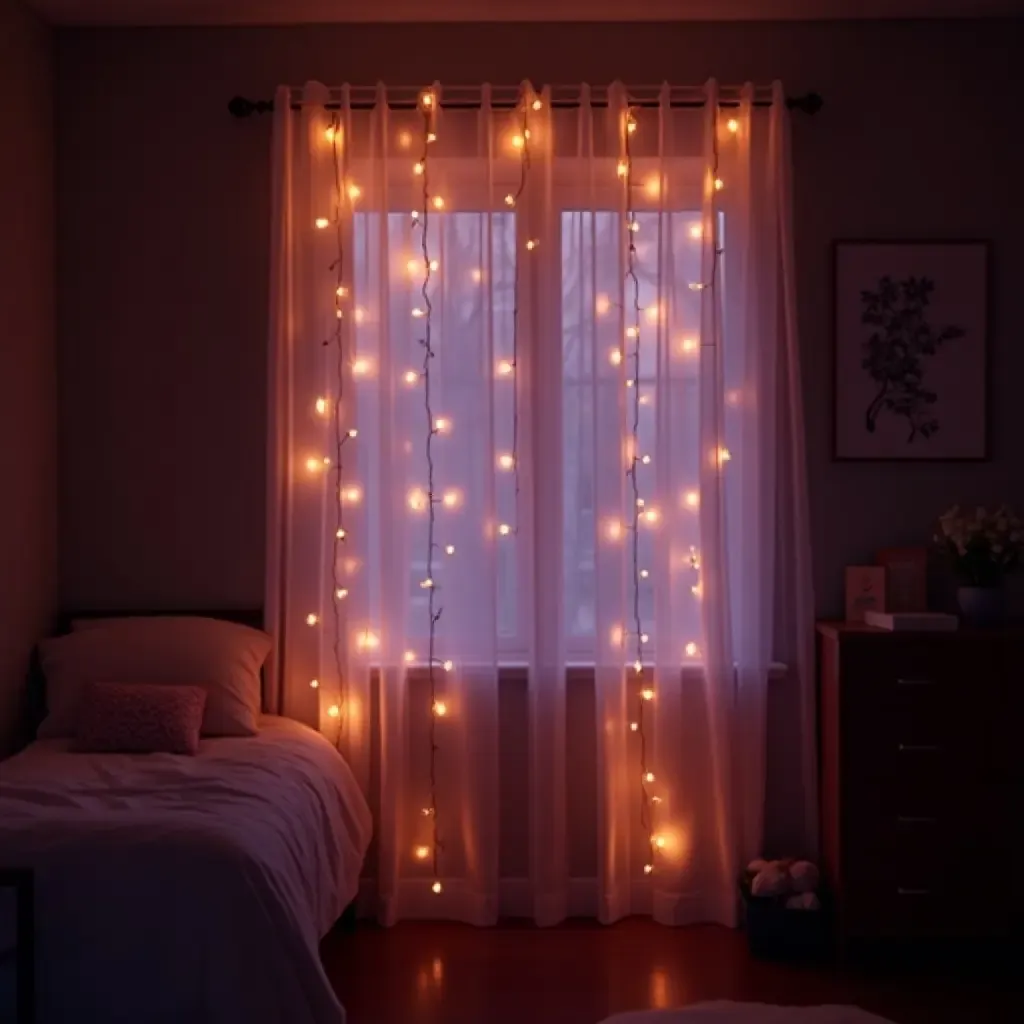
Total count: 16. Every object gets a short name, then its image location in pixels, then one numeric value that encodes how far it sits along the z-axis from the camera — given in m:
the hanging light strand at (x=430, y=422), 3.62
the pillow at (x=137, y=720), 3.14
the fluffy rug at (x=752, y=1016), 1.80
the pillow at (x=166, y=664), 3.35
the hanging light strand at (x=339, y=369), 3.62
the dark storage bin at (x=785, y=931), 3.30
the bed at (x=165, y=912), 2.22
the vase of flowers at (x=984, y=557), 3.42
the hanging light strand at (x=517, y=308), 3.62
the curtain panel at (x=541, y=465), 3.59
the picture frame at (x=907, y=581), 3.59
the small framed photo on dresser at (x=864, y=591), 3.58
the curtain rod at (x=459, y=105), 3.63
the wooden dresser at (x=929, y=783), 3.24
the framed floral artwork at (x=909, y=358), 3.70
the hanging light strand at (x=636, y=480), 3.62
